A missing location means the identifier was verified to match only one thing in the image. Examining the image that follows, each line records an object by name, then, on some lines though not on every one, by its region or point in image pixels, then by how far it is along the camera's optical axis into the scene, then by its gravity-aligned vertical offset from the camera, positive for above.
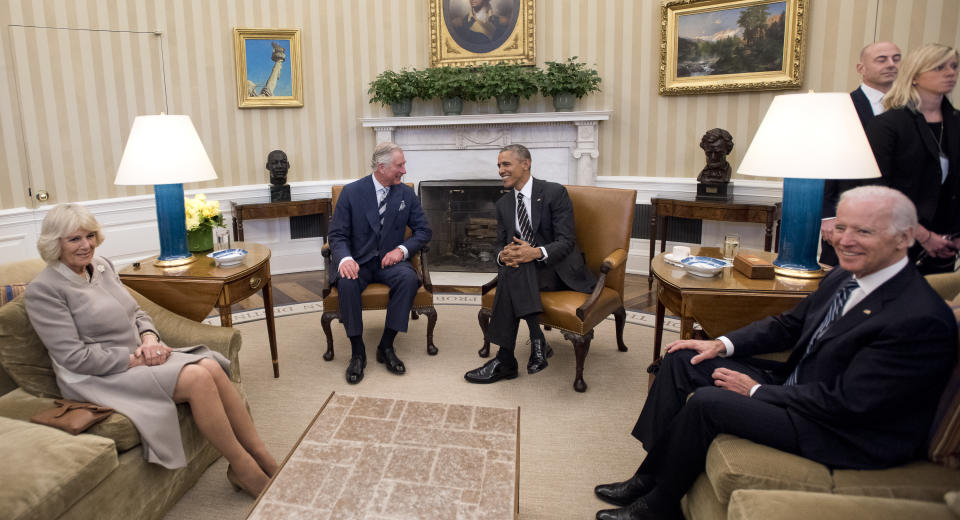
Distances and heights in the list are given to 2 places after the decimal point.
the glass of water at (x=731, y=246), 3.27 -0.54
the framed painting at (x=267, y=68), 6.12 +0.80
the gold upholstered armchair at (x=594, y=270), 3.47 -0.76
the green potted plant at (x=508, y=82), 5.78 +0.59
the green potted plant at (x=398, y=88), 5.96 +0.56
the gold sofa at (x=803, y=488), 1.55 -0.95
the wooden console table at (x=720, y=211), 5.14 -0.57
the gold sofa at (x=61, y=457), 1.84 -0.97
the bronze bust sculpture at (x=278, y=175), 6.09 -0.27
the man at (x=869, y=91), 3.23 +0.27
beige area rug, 2.60 -1.40
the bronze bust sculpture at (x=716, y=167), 5.34 -0.20
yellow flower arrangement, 3.61 -0.37
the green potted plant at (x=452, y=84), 5.88 +0.58
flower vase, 3.68 -0.53
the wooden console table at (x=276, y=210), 5.87 -0.60
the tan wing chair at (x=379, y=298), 3.85 -0.94
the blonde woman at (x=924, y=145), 2.88 -0.01
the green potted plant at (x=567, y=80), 5.73 +0.60
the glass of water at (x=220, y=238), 3.63 -0.52
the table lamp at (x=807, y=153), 2.65 -0.04
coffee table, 1.90 -1.07
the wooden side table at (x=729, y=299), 2.73 -0.69
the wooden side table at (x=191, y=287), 3.12 -0.69
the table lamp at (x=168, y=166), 3.21 -0.09
